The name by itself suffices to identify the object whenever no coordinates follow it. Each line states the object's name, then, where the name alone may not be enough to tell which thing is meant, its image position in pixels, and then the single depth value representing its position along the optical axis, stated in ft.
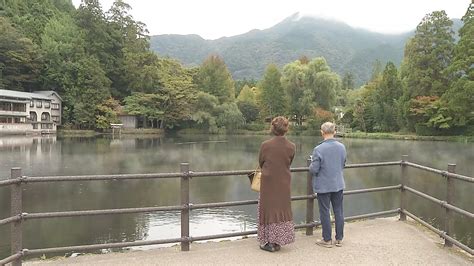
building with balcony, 155.43
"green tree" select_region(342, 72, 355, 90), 290.48
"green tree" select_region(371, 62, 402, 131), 153.17
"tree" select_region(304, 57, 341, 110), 163.63
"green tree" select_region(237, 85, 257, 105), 194.58
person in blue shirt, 14.93
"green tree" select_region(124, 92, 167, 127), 172.96
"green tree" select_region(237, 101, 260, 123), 188.14
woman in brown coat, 14.07
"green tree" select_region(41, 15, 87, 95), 174.91
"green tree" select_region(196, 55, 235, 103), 191.42
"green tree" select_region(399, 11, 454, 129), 129.18
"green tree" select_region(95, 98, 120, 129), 167.94
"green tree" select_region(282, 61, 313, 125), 163.53
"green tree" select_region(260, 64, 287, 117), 175.94
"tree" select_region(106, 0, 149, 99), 185.06
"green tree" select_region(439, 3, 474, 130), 109.29
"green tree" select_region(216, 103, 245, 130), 174.60
